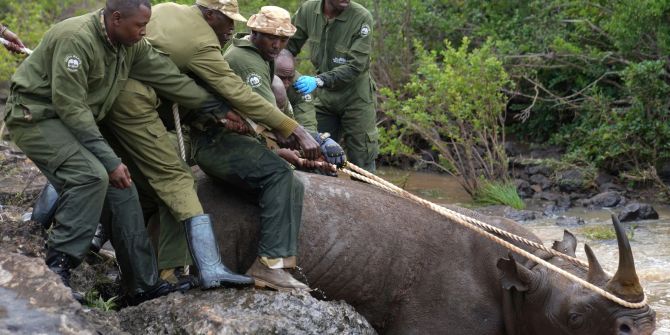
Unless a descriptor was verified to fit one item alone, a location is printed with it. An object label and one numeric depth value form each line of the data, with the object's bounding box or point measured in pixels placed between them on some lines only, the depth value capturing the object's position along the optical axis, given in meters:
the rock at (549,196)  14.99
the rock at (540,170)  16.12
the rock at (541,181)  15.61
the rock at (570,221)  12.94
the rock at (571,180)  15.27
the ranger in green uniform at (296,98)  9.01
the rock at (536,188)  15.45
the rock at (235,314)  5.46
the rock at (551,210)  13.88
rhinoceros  6.64
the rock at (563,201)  14.46
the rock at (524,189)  15.35
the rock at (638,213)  12.95
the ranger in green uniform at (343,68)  10.07
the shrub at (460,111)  14.52
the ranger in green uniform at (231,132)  6.16
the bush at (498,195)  14.23
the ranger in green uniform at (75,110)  5.50
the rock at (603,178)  15.42
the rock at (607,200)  14.33
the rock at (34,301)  4.47
